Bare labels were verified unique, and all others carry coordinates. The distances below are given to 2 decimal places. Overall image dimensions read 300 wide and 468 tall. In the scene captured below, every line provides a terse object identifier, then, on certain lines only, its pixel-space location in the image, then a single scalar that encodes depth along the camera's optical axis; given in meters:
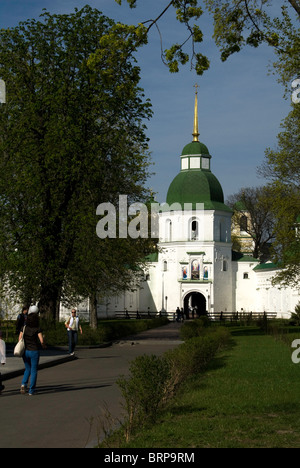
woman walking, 14.65
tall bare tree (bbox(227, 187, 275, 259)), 88.00
